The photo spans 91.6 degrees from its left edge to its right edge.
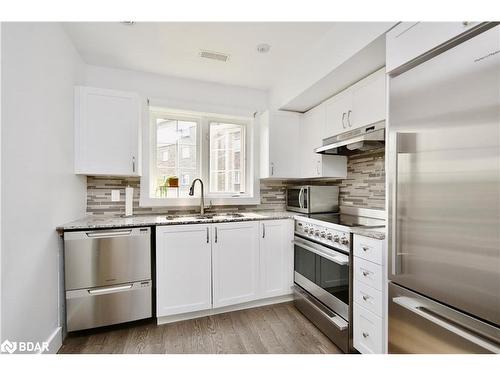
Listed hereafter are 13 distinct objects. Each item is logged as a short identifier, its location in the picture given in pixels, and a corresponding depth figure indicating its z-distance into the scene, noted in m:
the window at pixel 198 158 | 2.86
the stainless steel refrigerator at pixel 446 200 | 1.01
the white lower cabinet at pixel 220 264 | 2.20
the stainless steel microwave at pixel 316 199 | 2.72
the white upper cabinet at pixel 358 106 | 1.88
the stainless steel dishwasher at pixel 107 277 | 1.96
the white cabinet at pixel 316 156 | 2.66
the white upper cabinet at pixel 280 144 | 2.91
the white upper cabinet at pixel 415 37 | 1.14
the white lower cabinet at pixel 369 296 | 1.52
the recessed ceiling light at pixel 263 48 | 2.18
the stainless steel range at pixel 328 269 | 1.84
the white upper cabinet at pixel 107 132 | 2.22
